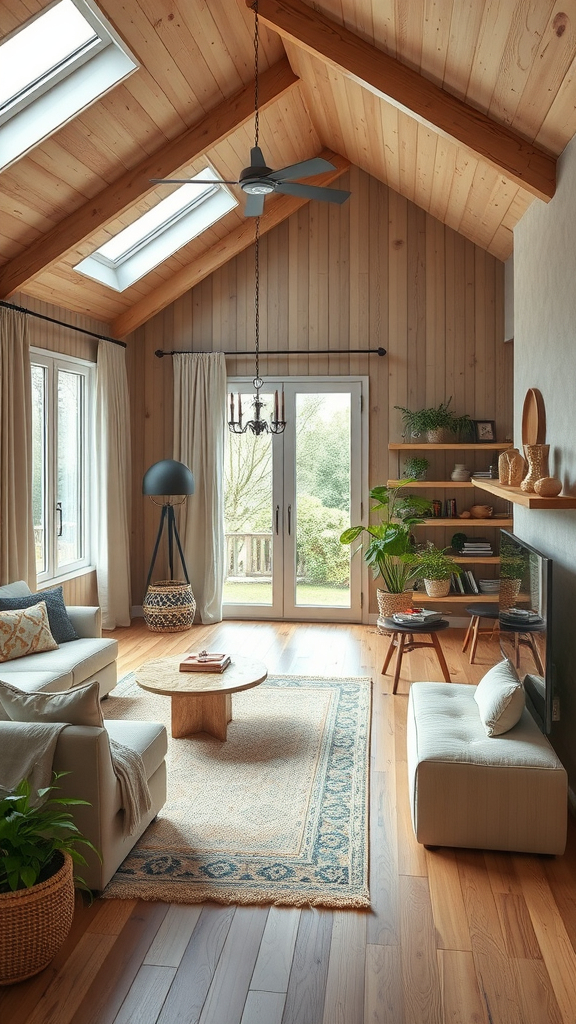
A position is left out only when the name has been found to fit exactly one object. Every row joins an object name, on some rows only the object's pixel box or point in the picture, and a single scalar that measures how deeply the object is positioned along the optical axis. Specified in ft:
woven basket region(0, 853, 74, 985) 7.39
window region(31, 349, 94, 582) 20.17
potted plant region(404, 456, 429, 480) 23.02
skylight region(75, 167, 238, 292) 20.71
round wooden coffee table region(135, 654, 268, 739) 13.38
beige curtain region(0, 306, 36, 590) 17.07
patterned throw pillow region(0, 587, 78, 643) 15.66
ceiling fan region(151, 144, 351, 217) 12.20
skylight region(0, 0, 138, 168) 13.26
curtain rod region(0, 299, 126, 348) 17.36
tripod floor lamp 22.07
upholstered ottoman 10.02
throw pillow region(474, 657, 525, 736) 10.84
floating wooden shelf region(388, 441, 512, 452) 22.57
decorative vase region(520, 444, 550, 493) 12.15
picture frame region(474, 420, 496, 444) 23.22
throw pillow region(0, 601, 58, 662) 14.64
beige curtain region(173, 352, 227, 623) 24.54
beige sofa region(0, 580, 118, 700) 13.65
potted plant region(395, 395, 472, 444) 22.95
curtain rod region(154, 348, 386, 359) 23.88
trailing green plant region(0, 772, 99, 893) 7.59
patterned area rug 9.40
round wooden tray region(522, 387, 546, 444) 13.20
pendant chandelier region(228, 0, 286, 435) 24.01
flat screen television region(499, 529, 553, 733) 10.68
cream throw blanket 8.77
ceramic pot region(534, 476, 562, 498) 11.10
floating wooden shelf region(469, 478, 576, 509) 10.57
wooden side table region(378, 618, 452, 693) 16.76
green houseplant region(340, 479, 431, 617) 21.38
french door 24.31
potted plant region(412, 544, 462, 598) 22.31
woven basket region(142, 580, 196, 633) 23.00
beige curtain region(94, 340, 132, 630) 22.77
